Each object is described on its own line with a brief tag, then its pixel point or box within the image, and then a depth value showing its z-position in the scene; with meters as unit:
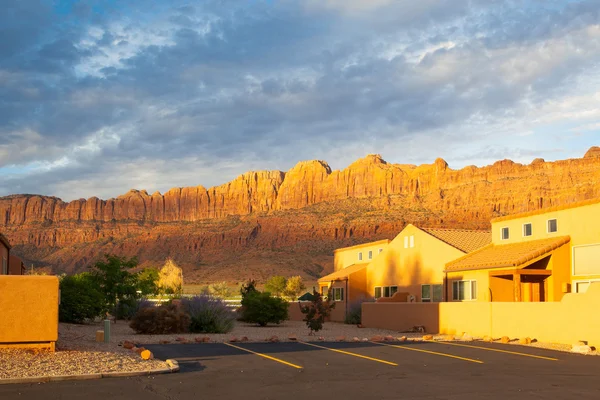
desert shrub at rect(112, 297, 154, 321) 38.66
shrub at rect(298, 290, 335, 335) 28.30
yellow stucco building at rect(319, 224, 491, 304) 36.09
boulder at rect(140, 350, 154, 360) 16.53
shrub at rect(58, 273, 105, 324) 32.97
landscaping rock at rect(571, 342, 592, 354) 19.88
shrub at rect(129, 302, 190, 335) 28.34
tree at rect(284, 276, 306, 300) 72.31
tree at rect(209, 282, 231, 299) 67.75
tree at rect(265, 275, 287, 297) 69.88
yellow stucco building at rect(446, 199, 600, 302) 27.50
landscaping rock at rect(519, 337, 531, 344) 23.09
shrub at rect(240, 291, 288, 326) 38.16
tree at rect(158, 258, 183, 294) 63.56
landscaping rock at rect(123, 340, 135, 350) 19.65
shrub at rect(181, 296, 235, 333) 29.34
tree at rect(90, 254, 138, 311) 37.91
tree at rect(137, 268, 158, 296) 43.62
